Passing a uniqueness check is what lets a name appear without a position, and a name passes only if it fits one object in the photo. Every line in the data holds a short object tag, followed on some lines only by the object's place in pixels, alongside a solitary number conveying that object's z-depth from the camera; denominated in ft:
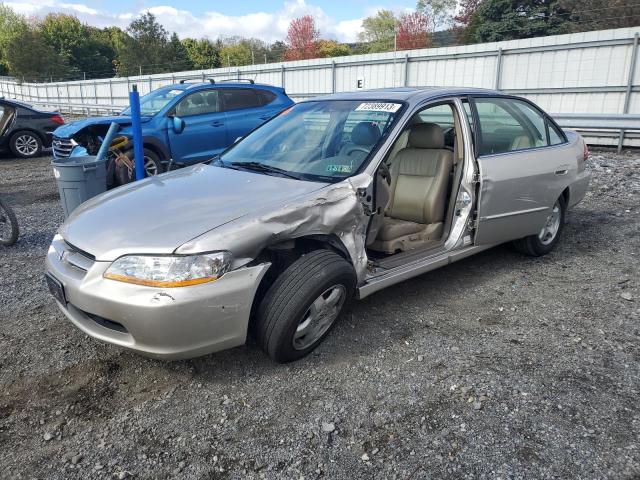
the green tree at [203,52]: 191.83
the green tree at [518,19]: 105.70
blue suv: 25.93
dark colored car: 36.73
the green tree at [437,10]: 153.79
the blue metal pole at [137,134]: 17.83
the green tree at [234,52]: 187.52
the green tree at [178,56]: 164.35
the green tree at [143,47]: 159.53
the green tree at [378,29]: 193.07
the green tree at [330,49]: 180.03
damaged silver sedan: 8.31
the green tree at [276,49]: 146.92
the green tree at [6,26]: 197.50
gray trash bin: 16.42
